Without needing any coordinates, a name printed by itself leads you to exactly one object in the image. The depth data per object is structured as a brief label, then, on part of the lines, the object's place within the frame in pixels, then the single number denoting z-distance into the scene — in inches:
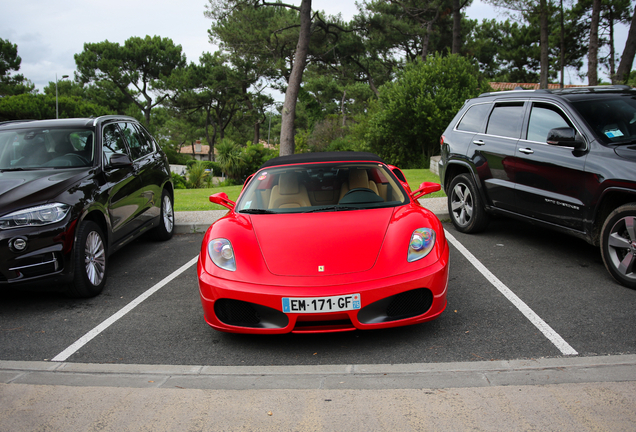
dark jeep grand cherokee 180.4
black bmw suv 168.2
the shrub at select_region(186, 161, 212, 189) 767.1
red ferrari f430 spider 131.3
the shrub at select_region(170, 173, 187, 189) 760.9
